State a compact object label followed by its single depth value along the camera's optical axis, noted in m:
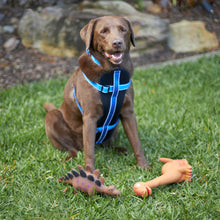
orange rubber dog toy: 2.42
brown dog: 2.56
